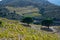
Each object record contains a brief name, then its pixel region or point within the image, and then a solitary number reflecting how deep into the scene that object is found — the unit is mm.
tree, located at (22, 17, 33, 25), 70577
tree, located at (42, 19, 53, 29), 71514
